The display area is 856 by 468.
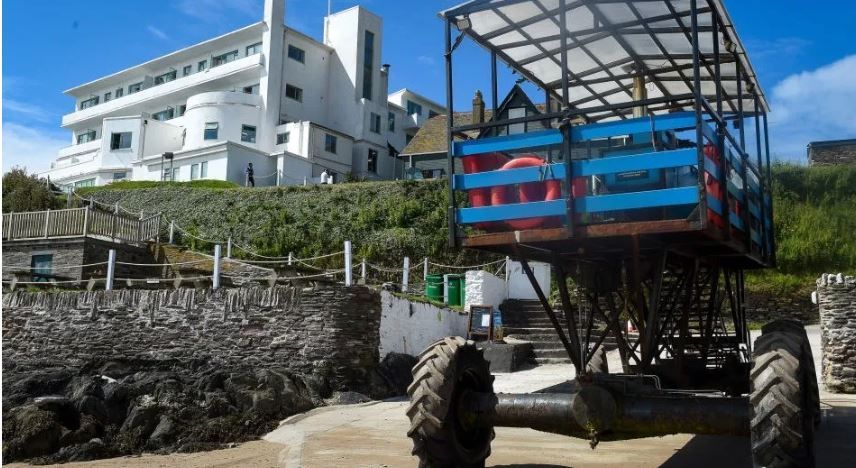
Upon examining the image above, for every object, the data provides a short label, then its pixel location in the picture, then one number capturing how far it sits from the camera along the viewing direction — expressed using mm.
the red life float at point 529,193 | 5789
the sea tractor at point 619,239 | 5074
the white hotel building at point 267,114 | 45500
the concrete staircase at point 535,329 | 17250
